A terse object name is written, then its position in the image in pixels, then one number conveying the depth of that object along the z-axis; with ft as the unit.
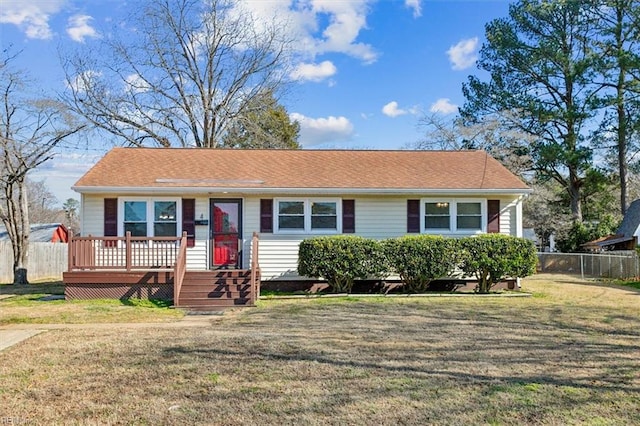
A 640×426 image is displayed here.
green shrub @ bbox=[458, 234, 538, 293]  41.14
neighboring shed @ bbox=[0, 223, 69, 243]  107.04
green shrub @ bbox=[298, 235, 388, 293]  40.60
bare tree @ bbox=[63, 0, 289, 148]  82.53
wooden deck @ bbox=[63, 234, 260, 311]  37.60
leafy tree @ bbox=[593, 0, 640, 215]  83.25
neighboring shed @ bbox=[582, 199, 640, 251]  77.15
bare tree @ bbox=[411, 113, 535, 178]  88.99
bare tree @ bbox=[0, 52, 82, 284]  56.95
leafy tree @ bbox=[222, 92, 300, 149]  92.27
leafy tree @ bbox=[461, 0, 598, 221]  85.92
